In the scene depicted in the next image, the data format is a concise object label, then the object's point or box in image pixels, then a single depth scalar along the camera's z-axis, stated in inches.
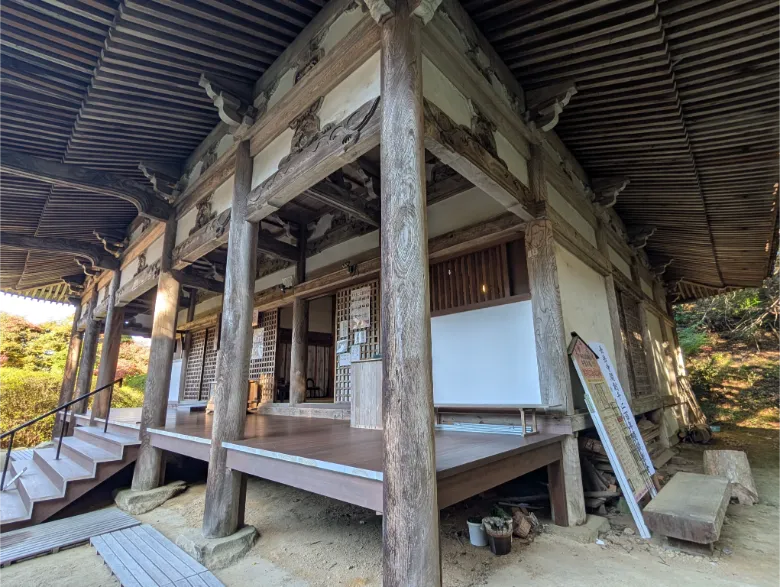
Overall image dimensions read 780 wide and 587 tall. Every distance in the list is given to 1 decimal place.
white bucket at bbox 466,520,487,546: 112.0
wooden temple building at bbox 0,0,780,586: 89.6
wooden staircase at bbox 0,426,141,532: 146.8
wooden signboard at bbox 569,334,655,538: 127.9
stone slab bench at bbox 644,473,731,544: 101.9
